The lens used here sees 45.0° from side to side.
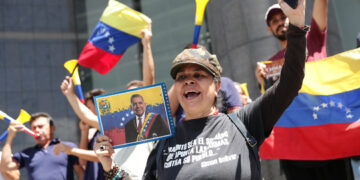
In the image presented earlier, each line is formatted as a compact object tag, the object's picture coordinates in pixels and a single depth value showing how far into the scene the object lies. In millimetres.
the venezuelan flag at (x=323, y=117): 3131
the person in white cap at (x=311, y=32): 3178
